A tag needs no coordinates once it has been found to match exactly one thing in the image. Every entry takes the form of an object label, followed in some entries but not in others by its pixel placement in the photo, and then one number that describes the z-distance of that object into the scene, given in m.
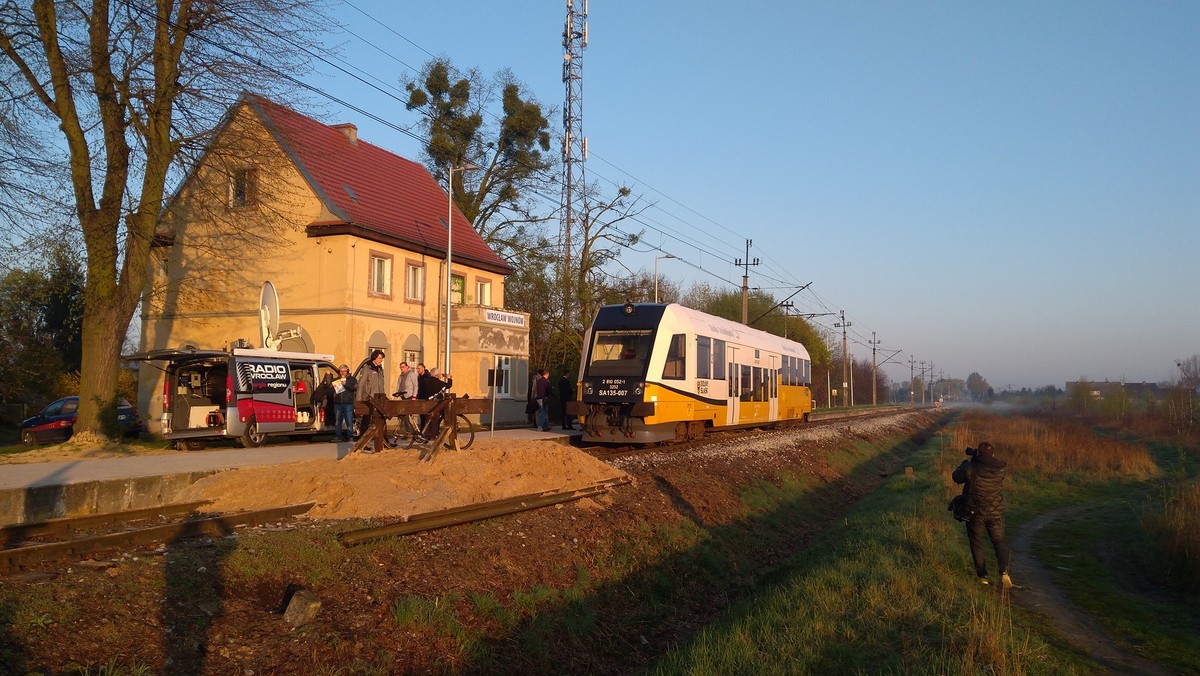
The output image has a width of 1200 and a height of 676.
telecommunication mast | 37.88
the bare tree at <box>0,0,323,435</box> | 17.62
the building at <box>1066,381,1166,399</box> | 45.61
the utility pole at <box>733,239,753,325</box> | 43.47
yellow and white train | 19.33
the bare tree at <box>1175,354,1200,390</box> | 40.76
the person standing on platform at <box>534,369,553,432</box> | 24.98
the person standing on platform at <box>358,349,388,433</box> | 15.77
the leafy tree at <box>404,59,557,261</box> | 42.47
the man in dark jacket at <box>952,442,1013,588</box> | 10.24
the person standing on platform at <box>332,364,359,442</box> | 19.92
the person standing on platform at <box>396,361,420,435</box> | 16.80
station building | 27.45
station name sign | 31.91
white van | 18.17
